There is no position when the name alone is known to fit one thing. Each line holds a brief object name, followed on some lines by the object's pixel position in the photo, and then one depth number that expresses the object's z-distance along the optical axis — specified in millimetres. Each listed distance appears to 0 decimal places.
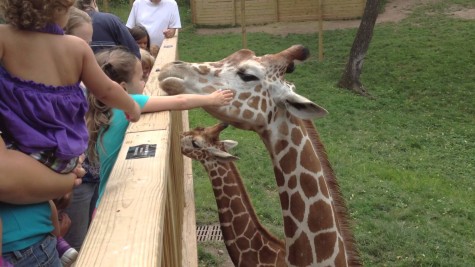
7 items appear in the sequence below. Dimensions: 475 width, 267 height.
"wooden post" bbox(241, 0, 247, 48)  16500
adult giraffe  3516
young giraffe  4492
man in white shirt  7559
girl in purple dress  2078
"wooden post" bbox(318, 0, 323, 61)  17172
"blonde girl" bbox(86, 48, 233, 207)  2980
